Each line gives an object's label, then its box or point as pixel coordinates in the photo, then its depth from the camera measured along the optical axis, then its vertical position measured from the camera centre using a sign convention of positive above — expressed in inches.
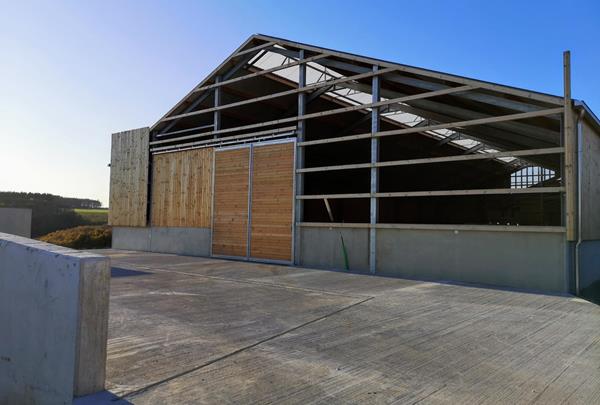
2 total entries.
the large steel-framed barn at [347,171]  353.4 +73.2
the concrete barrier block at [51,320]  117.7 -32.2
